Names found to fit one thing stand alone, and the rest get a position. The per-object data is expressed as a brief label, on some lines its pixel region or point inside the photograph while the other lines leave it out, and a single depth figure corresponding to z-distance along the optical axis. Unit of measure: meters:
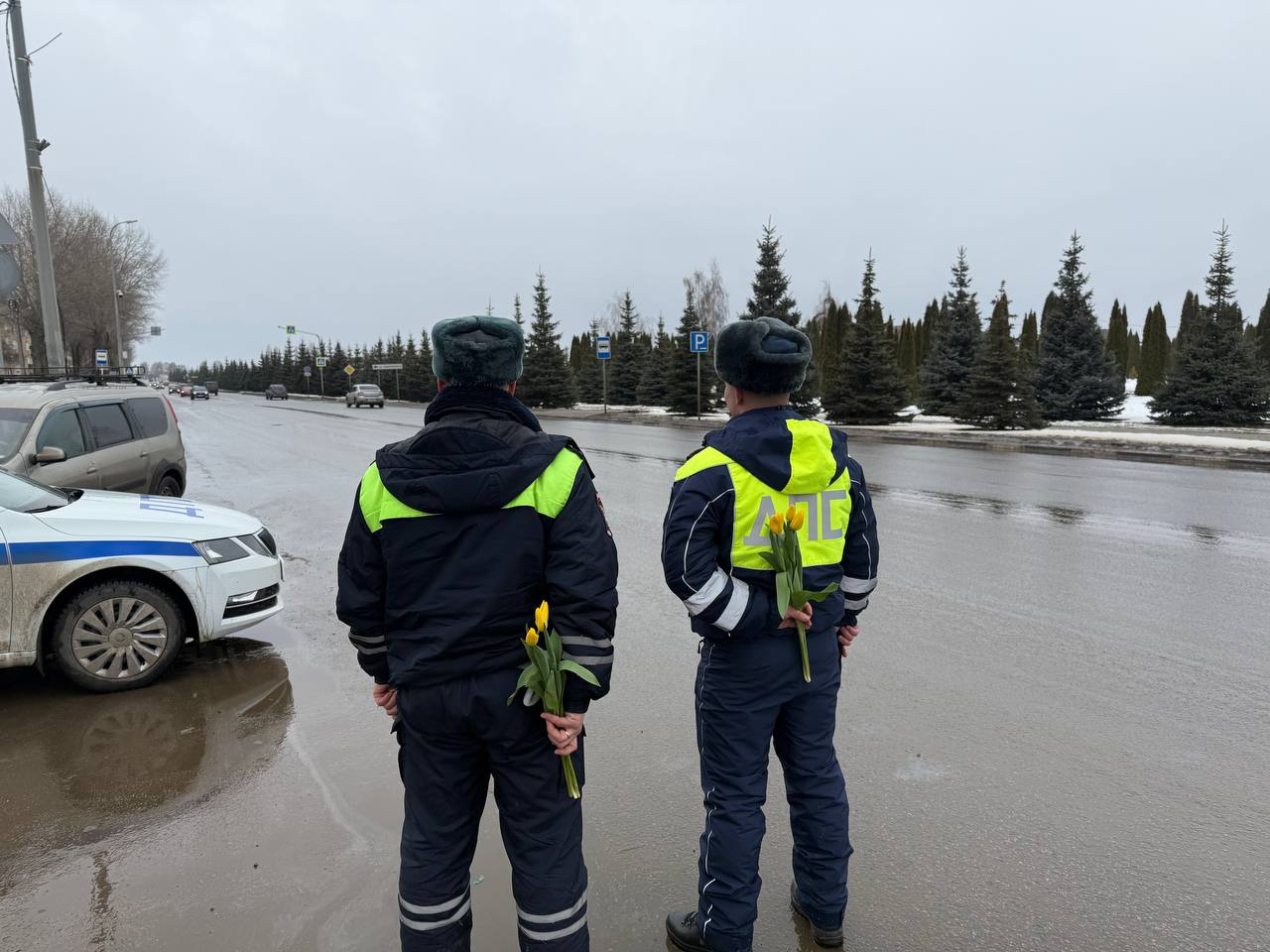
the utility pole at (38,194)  13.34
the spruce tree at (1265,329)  41.47
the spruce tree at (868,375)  29.77
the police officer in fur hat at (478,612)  2.18
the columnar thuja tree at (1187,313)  44.08
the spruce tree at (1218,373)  25.31
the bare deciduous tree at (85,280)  42.66
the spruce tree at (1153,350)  46.00
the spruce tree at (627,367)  48.94
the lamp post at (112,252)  36.94
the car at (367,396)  48.41
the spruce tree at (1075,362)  29.77
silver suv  7.55
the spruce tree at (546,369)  47.09
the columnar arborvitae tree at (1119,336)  50.47
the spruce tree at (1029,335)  45.61
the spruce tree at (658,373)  44.19
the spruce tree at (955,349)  33.72
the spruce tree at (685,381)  37.75
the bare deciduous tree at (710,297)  73.81
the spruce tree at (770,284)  31.83
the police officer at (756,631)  2.50
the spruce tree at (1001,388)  26.80
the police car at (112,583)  4.55
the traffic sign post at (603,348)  35.62
